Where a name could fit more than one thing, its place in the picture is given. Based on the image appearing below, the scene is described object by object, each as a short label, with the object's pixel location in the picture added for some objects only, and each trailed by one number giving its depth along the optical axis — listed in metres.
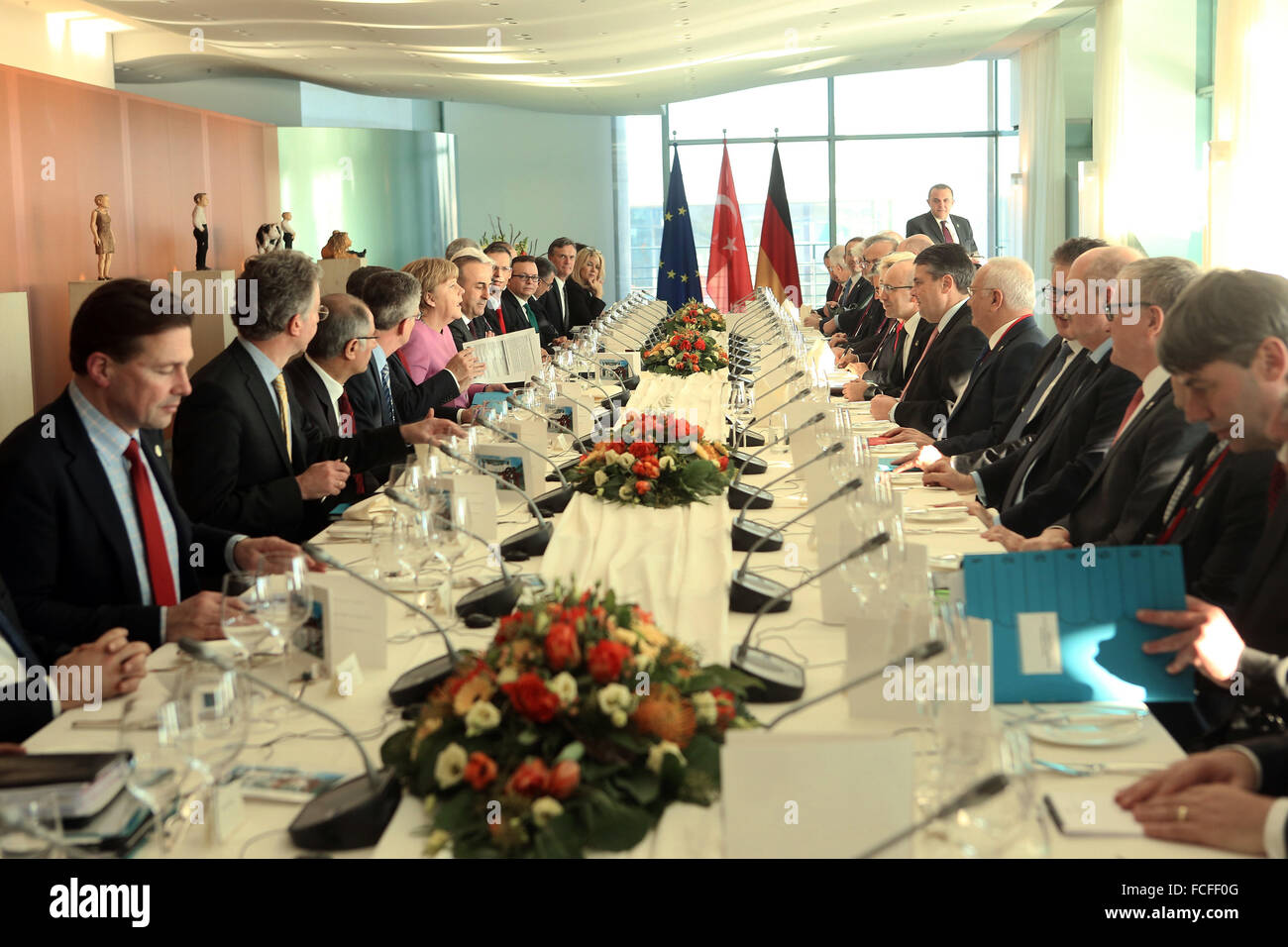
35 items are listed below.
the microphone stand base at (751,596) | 2.42
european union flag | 13.02
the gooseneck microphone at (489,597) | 2.41
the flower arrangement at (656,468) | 3.44
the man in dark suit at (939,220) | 10.52
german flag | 13.35
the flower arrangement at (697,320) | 8.32
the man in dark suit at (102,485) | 2.36
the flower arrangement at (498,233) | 17.00
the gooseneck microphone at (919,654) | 1.48
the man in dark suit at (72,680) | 2.01
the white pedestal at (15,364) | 8.07
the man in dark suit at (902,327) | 6.70
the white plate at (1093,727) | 1.74
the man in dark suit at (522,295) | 8.49
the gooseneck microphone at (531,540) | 2.97
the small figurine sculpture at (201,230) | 11.92
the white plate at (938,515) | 3.29
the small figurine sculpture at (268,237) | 12.04
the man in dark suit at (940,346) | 5.52
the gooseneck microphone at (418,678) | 1.93
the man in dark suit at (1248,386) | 2.10
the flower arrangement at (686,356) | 6.86
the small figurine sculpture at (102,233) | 10.07
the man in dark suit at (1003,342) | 4.78
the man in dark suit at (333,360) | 4.12
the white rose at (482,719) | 1.51
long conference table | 1.46
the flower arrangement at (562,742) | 1.42
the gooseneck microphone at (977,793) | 1.28
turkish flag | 13.50
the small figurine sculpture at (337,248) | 12.00
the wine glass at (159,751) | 1.46
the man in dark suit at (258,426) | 3.37
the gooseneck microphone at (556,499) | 3.45
